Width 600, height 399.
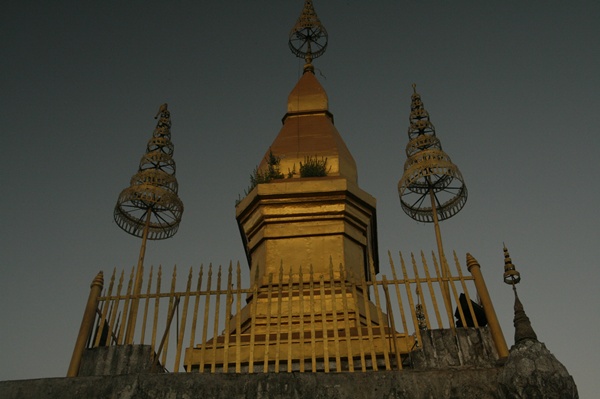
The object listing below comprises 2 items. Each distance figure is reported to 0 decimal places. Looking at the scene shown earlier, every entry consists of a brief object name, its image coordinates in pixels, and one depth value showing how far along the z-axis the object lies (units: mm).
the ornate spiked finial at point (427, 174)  11680
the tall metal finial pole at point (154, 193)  11984
